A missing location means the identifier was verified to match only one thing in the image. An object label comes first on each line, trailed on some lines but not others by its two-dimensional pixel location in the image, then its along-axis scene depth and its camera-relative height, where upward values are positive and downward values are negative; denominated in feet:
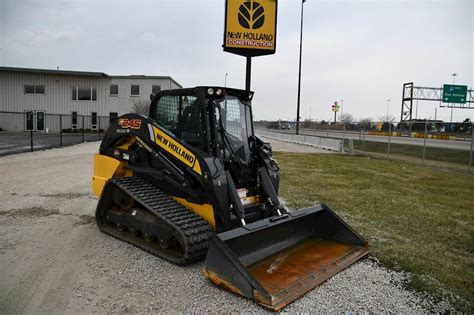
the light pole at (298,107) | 108.17 +4.31
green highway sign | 138.62 +11.92
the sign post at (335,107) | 128.37 +5.45
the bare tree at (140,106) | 110.78 +3.48
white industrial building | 118.93 +7.67
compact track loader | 13.92 -3.62
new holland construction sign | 39.86 +9.96
